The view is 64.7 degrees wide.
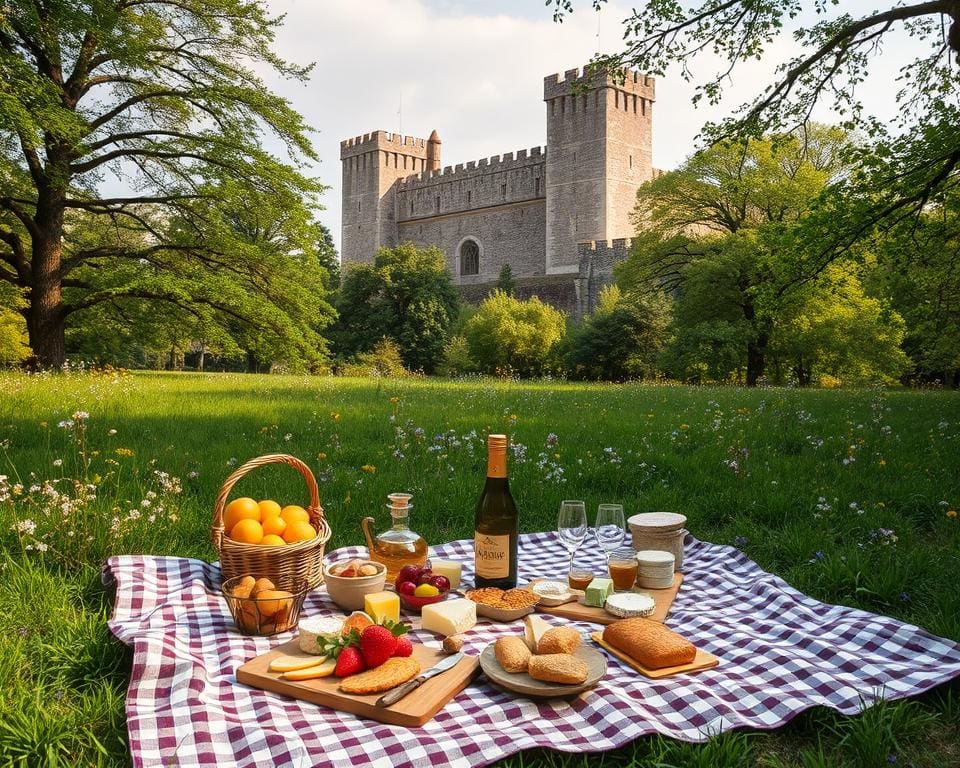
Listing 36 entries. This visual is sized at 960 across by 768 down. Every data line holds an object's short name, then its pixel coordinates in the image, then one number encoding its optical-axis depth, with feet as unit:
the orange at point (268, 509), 9.39
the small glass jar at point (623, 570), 9.73
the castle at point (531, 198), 132.16
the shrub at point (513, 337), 90.43
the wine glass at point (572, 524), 9.67
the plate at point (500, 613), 8.98
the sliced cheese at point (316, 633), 7.52
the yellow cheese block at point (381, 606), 8.20
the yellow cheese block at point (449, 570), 9.85
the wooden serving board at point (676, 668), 7.71
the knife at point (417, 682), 6.78
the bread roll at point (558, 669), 7.11
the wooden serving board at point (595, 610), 9.01
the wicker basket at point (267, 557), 8.69
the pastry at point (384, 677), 6.95
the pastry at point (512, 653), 7.36
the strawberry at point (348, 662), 7.22
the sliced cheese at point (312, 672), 7.25
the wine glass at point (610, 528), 9.96
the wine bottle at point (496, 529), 9.27
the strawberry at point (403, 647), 7.48
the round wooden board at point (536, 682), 7.13
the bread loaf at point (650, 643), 7.82
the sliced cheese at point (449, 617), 8.39
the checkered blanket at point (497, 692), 6.37
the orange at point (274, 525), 9.15
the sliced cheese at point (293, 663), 7.34
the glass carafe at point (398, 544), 9.73
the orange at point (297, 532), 9.07
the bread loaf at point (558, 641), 7.54
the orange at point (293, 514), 9.34
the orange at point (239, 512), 9.31
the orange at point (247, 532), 8.87
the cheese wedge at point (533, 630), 7.75
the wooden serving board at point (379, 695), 6.76
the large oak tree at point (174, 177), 47.11
